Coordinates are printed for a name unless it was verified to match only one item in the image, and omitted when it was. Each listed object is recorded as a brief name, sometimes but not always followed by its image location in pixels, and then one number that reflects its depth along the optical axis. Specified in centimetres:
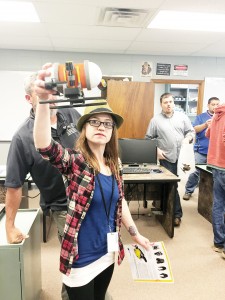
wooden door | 328
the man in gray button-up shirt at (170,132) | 306
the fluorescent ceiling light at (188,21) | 285
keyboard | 268
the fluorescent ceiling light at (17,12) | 261
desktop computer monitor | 290
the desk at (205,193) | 323
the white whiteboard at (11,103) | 448
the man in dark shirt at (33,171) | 128
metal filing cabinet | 129
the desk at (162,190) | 253
